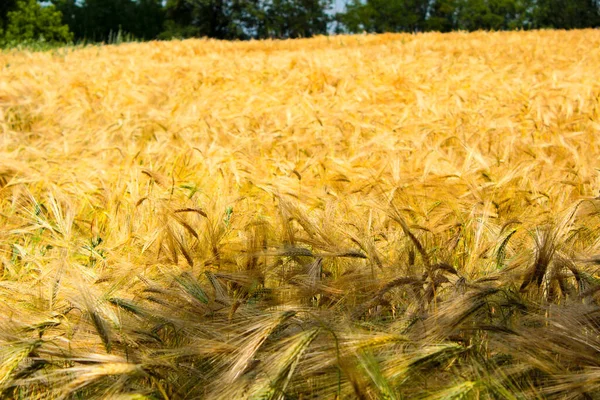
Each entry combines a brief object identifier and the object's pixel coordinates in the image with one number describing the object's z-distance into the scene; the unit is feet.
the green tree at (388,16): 158.61
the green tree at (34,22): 100.23
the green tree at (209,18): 136.36
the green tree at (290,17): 140.05
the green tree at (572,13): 131.13
